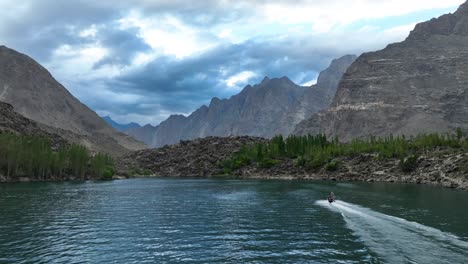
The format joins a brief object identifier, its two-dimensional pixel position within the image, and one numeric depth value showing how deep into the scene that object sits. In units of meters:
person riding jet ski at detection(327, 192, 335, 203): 89.50
